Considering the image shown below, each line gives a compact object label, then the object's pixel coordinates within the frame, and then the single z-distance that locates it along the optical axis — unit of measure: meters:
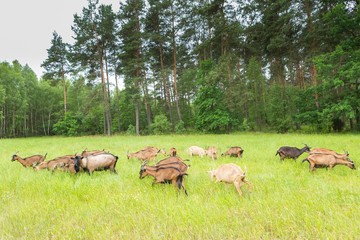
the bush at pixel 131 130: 34.07
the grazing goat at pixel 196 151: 10.87
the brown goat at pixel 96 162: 6.99
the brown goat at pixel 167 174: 5.12
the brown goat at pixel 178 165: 5.74
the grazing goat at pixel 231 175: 4.86
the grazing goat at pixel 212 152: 9.97
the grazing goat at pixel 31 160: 9.23
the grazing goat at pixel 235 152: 10.02
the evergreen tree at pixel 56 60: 41.16
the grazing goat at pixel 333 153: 6.73
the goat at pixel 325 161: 6.50
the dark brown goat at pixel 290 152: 8.59
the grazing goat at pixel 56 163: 7.54
